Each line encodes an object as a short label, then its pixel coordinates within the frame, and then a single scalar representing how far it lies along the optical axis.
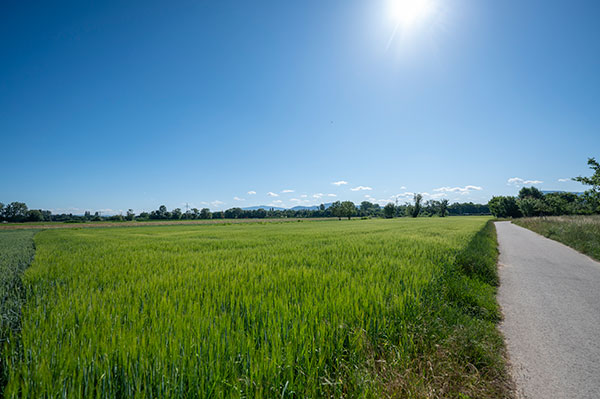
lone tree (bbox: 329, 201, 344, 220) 118.72
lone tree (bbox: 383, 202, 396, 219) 126.75
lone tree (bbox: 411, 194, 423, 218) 124.31
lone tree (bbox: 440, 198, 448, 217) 137.30
